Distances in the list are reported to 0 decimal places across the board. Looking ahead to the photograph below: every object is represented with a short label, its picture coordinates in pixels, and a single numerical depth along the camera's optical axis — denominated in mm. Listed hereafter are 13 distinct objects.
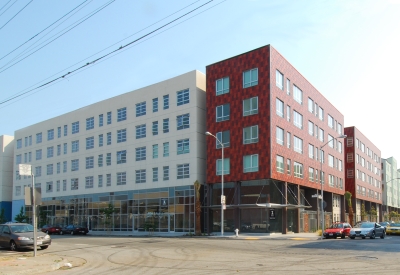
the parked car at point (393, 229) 45066
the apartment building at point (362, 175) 81062
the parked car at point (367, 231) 34188
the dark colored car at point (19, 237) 23219
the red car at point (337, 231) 37656
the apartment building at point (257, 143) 46531
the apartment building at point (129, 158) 51656
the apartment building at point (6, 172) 80562
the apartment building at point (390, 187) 116006
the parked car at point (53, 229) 56719
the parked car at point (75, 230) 53938
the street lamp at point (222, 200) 41312
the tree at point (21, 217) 70125
